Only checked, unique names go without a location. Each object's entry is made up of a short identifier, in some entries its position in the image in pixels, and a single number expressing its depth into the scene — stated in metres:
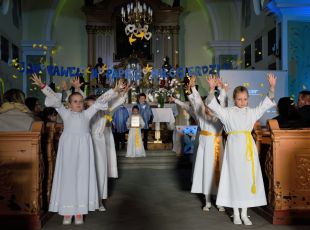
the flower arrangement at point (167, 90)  9.44
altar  7.52
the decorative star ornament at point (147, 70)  9.31
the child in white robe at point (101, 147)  3.57
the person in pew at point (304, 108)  3.41
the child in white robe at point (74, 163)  2.95
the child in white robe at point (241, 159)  2.95
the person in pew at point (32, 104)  4.25
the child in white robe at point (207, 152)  3.44
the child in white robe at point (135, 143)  6.44
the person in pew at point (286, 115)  3.35
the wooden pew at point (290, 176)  2.96
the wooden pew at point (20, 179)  2.88
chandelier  8.27
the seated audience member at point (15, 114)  3.23
